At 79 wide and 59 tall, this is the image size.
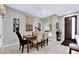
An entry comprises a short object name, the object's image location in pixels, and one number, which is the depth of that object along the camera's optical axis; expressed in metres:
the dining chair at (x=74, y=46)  1.43
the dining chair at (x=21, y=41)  1.74
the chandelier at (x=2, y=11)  1.25
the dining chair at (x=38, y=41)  2.02
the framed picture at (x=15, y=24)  1.45
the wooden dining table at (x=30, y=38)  1.86
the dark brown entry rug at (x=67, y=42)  1.57
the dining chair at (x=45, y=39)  1.73
